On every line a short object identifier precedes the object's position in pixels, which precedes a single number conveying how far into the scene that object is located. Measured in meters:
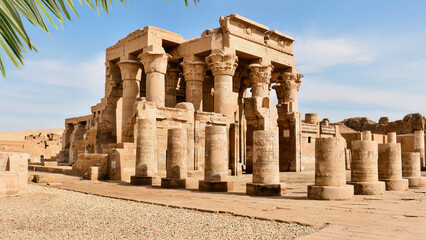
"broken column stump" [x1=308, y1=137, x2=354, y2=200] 9.18
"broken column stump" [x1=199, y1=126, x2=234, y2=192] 11.64
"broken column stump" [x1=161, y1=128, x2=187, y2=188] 12.76
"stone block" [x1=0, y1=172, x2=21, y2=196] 9.55
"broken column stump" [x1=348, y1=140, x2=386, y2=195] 10.27
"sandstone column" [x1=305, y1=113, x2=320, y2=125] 24.31
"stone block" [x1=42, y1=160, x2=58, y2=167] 23.80
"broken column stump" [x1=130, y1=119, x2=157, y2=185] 14.32
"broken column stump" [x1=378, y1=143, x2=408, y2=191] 11.66
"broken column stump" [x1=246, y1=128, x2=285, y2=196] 10.28
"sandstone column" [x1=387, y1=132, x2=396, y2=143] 26.67
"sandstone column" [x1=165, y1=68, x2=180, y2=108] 26.36
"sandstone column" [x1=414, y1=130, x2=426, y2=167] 27.16
